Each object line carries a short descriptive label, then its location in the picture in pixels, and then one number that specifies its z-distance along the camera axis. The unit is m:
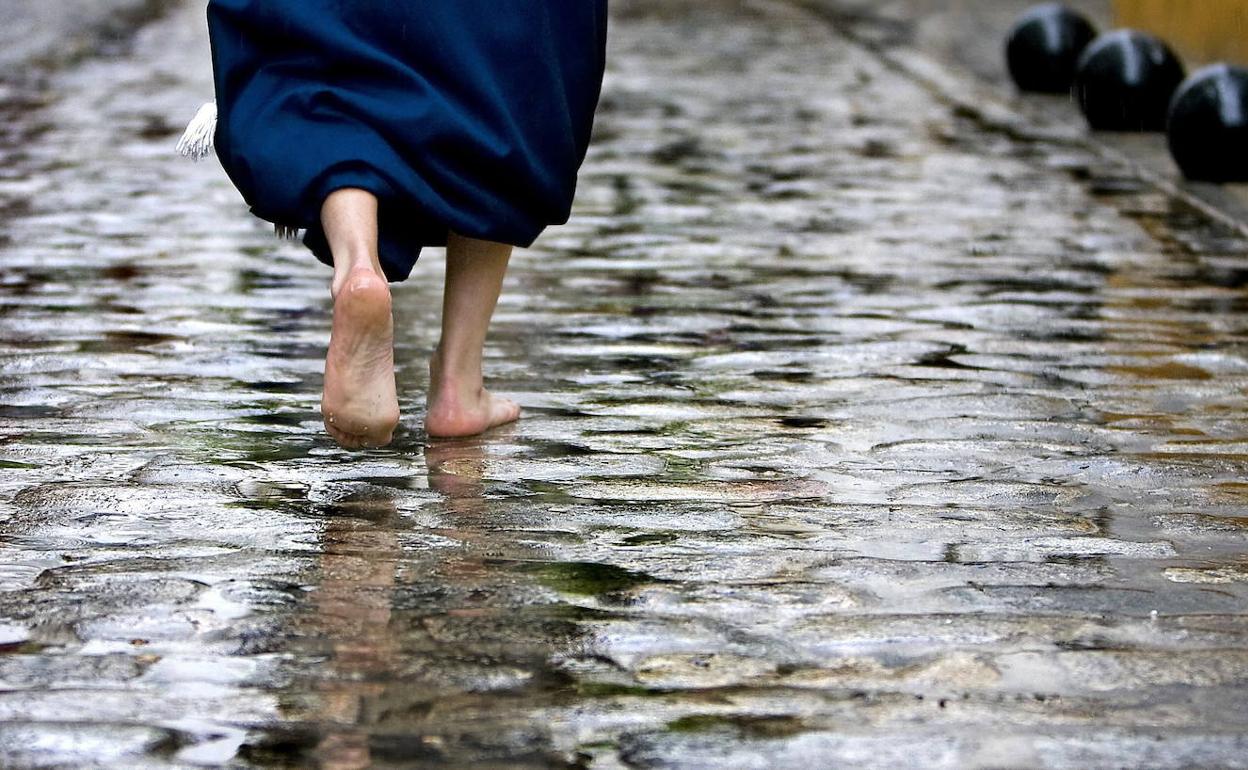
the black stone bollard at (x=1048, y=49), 12.52
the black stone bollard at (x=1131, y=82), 10.62
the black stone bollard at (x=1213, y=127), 8.68
